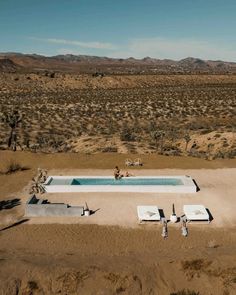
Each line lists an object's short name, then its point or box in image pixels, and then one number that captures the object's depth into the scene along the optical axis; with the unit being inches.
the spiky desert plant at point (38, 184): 887.7
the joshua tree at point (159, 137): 1365.7
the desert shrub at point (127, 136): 1476.4
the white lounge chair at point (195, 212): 739.4
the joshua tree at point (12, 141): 1349.7
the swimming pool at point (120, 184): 889.5
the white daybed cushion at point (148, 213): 736.0
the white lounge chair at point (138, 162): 1079.6
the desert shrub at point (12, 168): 1045.2
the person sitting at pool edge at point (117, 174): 959.0
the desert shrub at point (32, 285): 543.7
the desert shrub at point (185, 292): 544.7
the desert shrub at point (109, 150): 1305.9
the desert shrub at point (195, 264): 579.1
